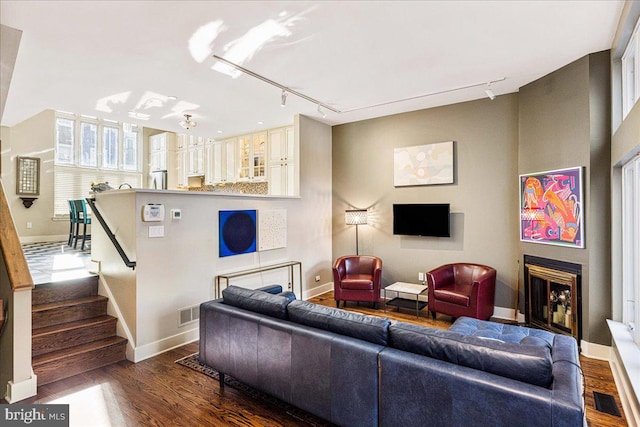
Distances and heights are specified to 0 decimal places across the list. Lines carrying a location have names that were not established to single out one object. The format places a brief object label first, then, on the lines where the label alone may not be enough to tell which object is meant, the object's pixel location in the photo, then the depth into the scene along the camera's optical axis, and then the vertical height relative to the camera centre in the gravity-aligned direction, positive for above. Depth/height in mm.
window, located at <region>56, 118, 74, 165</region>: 7613 +1722
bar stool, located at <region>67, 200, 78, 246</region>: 6199 -76
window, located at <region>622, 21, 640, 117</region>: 2789 +1298
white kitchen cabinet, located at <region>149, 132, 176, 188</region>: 8435 +1581
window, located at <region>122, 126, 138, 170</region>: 8867 +1754
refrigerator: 8451 +929
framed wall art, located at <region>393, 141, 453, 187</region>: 5035 +804
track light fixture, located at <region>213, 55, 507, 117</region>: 3587 +1658
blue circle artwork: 4336 -247
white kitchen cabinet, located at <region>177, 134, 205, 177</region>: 7707 +1482
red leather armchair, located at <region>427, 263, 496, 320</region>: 4117 -1023
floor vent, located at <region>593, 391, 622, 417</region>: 2500 -1506
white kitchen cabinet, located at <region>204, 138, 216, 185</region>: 7434 +1207
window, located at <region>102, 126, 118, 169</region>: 8492 +1762
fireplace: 3541 -949
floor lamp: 5602 -45
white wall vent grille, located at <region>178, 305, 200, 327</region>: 3789 -1191
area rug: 2361 -1489
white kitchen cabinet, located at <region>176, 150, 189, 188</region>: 8102 +1162
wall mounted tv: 5027 -76
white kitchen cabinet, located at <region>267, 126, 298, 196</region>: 6016 +994
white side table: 4716 -1112
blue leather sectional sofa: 1520 -854
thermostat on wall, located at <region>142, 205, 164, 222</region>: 3428 +12
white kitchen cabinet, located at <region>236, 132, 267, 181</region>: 6473 +1182
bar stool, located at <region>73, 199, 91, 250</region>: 5929 -17
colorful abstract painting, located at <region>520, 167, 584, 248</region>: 3537 +82
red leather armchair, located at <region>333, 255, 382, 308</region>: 4996 -1014
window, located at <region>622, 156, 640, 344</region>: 2865 -284
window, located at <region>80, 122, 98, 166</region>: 8039 +1758
